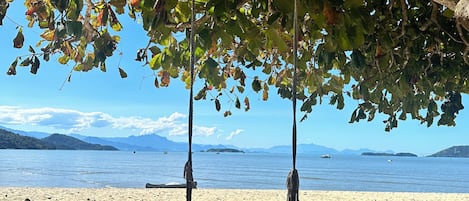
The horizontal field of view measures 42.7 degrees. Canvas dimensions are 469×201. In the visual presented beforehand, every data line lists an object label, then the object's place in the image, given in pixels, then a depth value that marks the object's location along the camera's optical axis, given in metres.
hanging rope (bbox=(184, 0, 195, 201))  1.55
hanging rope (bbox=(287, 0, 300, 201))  1.47
